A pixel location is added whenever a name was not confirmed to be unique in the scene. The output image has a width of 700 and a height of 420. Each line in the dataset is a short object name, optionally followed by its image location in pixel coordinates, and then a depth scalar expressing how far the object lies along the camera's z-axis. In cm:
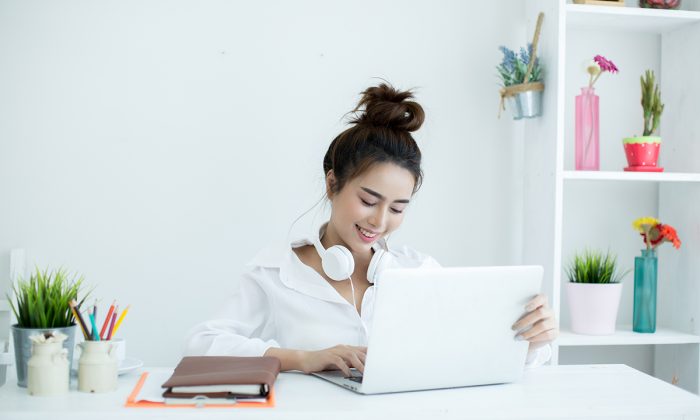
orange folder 125
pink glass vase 268
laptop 131
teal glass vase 267
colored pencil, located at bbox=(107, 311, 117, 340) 142
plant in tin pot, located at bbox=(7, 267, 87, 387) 136
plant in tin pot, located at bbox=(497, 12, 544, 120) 264
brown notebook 129
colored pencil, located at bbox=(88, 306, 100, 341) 137
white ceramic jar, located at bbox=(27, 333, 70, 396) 129
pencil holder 133
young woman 192
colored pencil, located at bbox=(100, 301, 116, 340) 139
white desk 122
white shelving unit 261
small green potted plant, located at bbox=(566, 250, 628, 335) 261
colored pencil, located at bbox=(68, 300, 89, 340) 137
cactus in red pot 266
